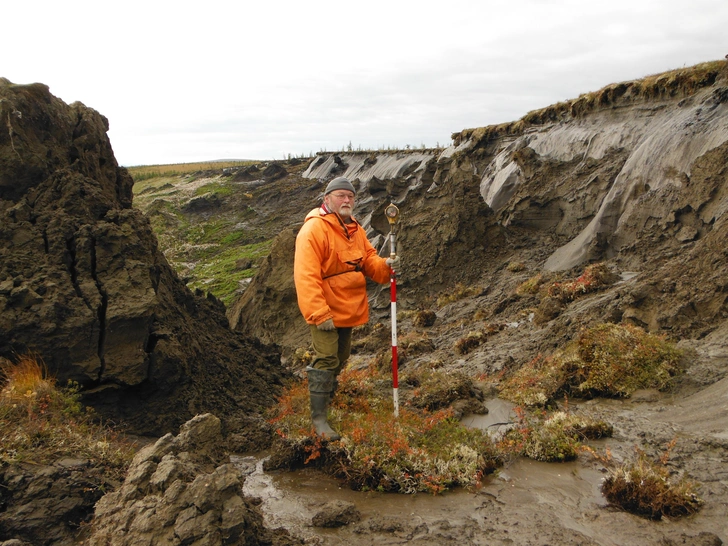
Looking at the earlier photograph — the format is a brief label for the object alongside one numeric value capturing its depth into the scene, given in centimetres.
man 490
